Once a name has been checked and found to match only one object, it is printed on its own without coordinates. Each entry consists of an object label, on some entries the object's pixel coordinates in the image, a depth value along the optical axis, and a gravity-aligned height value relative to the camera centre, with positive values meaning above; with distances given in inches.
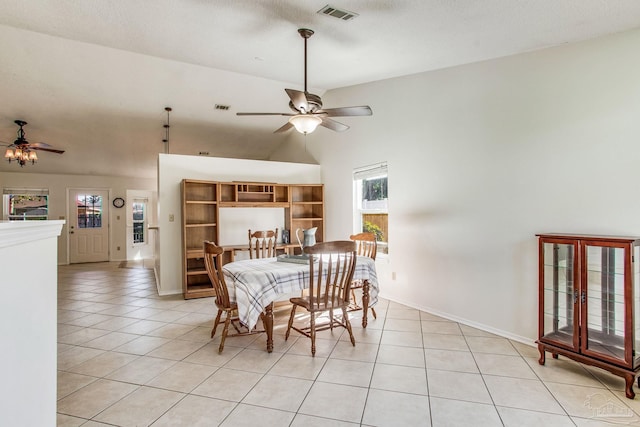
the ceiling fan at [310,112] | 108.1 +36.2
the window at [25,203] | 295.4 +11.5
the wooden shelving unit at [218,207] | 193.8 +4.4
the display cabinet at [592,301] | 84.5 -26.0
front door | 319.6 -10.3
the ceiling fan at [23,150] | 187.5 +38.9
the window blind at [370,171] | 180.7 +24.6
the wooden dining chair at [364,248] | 150.5 -17.1
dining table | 108.2 -24.7
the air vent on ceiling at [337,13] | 93.2 +58.8
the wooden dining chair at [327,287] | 111.2 -26.5
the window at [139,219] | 346.6 -4.8
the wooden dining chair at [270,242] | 166.2 -14.5
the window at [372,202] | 184.1 +6.9
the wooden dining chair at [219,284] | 113.6 -25.0
